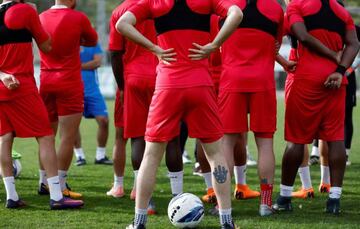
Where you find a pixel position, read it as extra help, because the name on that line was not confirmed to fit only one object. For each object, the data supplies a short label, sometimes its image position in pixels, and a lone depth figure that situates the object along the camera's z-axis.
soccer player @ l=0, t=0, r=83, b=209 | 15.18
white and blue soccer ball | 13.45
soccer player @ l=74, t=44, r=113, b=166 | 23.86
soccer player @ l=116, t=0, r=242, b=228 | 12.59
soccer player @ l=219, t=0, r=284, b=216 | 14.78
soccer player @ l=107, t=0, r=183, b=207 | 15.42
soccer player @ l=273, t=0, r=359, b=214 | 14.88
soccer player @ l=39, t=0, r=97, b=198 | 16.58
